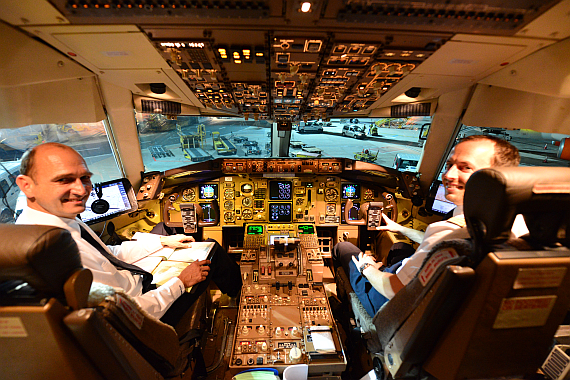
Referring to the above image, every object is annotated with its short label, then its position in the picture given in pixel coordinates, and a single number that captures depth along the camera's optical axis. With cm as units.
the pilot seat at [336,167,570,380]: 73
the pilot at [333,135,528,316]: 120
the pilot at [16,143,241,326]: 130
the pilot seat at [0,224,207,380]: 62
